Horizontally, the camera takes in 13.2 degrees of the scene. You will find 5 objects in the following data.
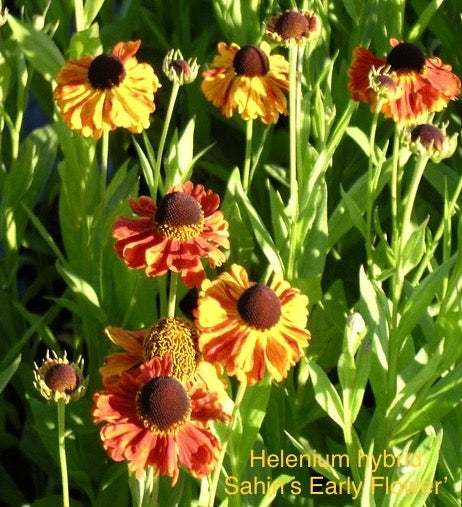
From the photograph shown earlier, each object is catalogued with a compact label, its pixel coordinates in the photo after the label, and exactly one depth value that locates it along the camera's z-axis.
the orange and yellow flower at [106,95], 1.19
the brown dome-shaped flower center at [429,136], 1.13
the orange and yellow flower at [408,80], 1.22
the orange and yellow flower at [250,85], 1.27
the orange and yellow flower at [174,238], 1.10
